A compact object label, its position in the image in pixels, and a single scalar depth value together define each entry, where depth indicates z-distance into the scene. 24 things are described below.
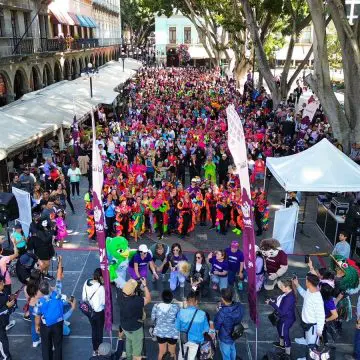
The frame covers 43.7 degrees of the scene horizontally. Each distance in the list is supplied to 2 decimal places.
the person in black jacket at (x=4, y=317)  6.27
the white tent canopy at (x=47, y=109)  14.08
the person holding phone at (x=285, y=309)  6.39
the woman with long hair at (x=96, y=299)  6.48
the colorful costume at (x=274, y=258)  8.12
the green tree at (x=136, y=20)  77.35
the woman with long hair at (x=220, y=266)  8.17
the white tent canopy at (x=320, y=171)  10.57
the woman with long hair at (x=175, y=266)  8.20
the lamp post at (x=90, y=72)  21.99
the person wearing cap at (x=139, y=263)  8.02
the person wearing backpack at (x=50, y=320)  6.07
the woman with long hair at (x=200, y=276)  7.32
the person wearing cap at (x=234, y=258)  8.35
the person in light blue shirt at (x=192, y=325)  5.93
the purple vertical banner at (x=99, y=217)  6.16
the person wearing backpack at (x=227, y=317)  6.04
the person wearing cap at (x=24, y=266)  7.92
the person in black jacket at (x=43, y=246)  8.40
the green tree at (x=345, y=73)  13.36
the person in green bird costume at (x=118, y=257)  8.09
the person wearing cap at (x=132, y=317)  5.99
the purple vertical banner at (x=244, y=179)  6.05
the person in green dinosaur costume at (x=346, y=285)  7.33
